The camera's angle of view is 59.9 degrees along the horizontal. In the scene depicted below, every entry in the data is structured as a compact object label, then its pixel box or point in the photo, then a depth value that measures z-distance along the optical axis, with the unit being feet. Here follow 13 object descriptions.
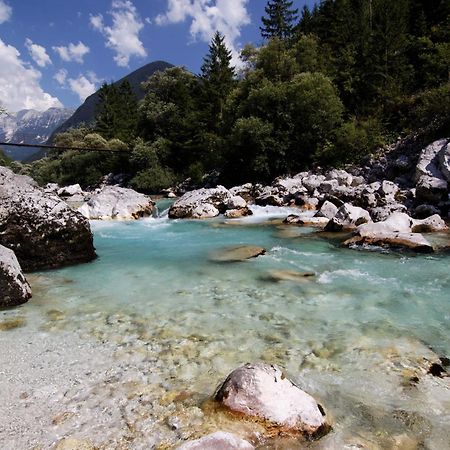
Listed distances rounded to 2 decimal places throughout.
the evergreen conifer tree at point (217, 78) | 149.38
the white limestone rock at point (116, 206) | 60.29
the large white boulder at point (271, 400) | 10.70
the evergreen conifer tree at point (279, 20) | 167.43
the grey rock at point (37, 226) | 26.86
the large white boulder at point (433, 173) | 53.31
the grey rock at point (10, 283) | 20.03
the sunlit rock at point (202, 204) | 60.49
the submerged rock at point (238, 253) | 31.31
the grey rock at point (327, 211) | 50.71
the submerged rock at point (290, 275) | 25.21
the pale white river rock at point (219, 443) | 9.35
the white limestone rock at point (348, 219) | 43.24
